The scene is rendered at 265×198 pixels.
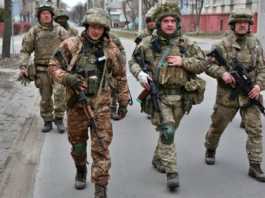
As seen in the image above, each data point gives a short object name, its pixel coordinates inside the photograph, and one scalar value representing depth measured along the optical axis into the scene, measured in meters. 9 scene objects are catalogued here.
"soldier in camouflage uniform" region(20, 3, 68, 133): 5.74
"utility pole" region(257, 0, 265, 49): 10.34
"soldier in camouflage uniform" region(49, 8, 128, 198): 3.62
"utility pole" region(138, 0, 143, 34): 28.41
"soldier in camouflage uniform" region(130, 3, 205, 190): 3.93
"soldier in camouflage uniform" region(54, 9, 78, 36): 6.47
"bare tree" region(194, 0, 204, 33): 41.44
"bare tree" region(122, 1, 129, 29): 66.41
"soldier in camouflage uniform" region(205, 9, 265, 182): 4.14
